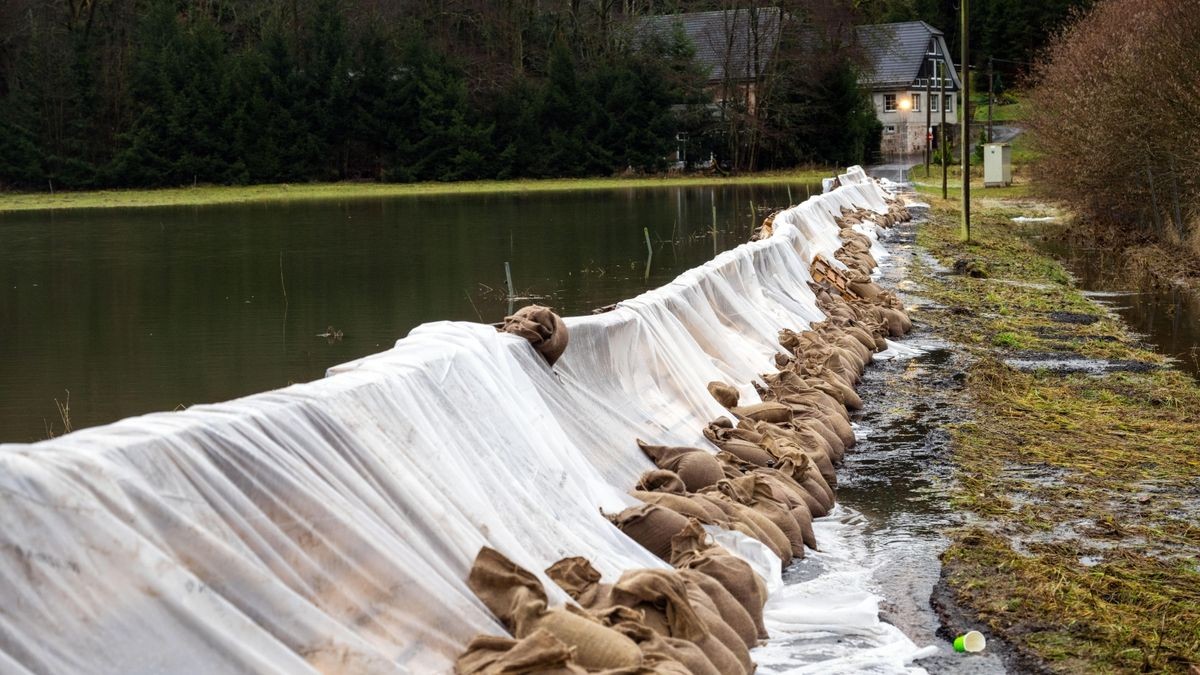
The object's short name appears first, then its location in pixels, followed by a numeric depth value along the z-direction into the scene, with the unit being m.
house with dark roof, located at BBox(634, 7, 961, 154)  55.53
